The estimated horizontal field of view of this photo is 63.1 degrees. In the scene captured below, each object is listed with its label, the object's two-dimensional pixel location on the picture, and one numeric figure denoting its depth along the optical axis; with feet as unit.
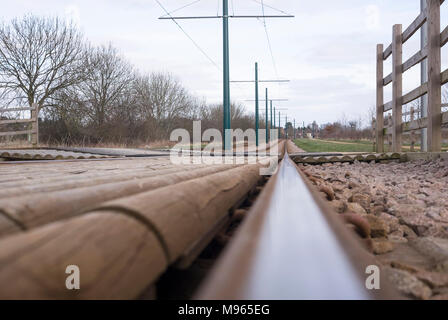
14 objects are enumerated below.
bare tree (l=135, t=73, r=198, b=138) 95.75
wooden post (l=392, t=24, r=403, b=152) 22.48
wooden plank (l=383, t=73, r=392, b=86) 24.79
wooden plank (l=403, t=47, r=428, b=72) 17.51
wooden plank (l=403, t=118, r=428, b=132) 18.61
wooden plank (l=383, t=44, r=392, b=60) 24.97
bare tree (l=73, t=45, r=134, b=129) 74.95
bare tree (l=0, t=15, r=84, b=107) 63.87
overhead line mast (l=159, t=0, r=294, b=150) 39.69
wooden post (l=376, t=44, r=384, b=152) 27.50
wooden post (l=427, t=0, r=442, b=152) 16.25
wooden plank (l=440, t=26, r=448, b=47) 15.39
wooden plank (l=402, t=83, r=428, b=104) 17.69
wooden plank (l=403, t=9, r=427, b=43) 18.06
